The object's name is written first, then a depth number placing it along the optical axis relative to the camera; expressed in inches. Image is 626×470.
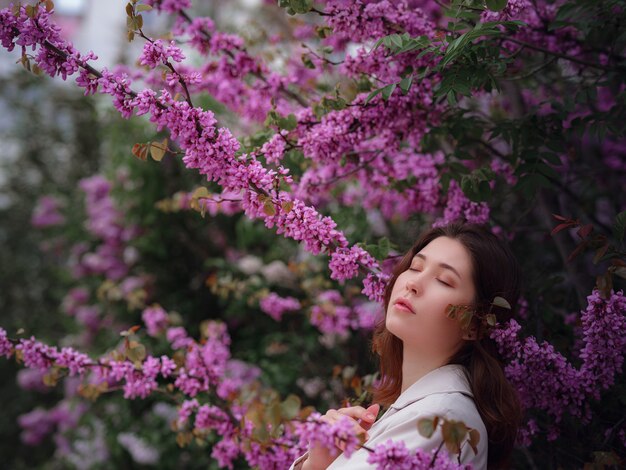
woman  45.5
